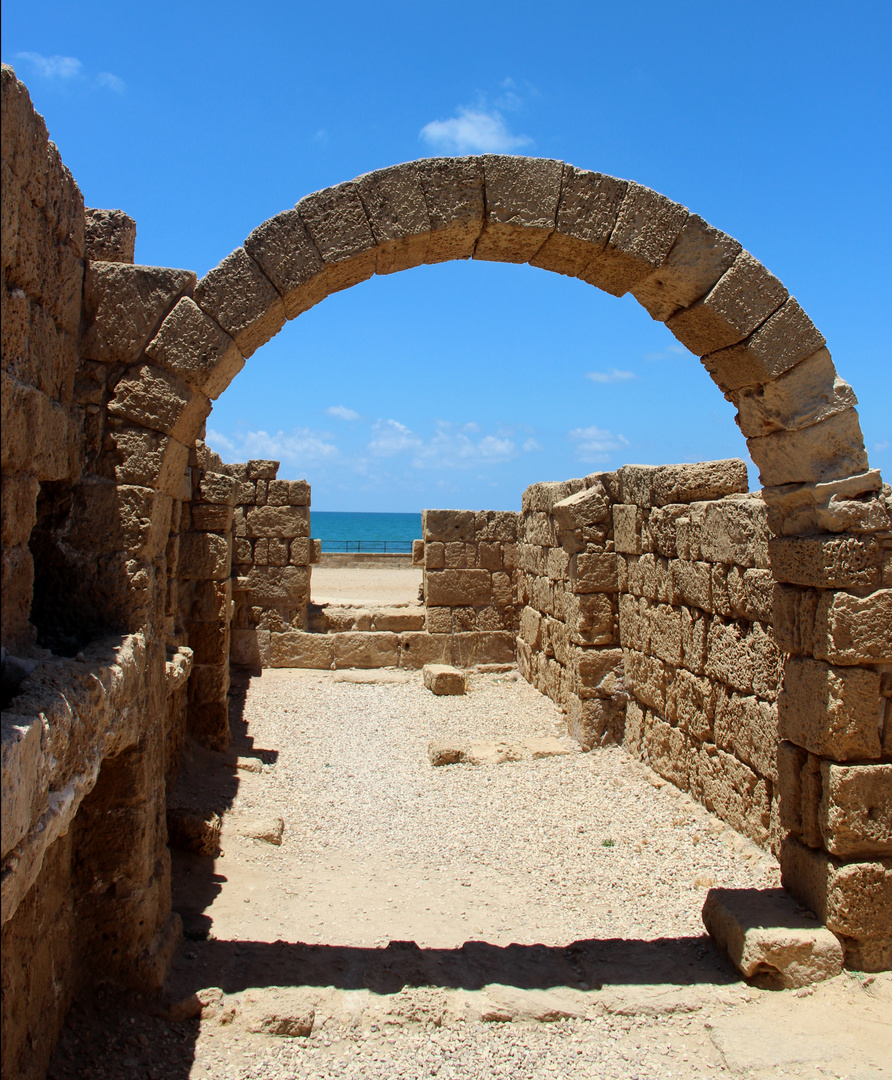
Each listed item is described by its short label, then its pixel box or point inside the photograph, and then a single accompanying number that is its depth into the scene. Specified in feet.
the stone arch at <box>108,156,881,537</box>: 13.32
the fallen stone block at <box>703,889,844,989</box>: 13.35
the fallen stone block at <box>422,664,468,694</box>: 35.83
